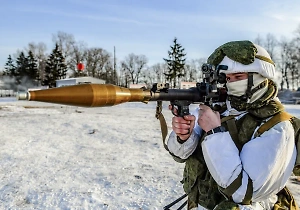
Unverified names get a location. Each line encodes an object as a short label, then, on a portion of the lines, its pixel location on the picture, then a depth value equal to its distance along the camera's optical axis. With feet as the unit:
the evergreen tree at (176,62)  202.49
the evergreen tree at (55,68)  209.67
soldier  5.93
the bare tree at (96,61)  253.85
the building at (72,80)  172.90
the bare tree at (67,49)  247.29
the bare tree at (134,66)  270.67
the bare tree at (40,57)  245.86
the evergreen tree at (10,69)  222.28
